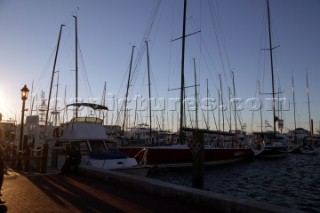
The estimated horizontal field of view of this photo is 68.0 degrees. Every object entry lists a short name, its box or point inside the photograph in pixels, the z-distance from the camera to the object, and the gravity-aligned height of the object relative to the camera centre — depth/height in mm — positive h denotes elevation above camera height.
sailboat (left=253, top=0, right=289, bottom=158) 34592 -1780
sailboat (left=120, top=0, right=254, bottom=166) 21676 -2072
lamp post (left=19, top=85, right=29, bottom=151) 12794 +1857
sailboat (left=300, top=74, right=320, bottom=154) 46197 -3155
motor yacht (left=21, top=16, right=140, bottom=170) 13639 -806
